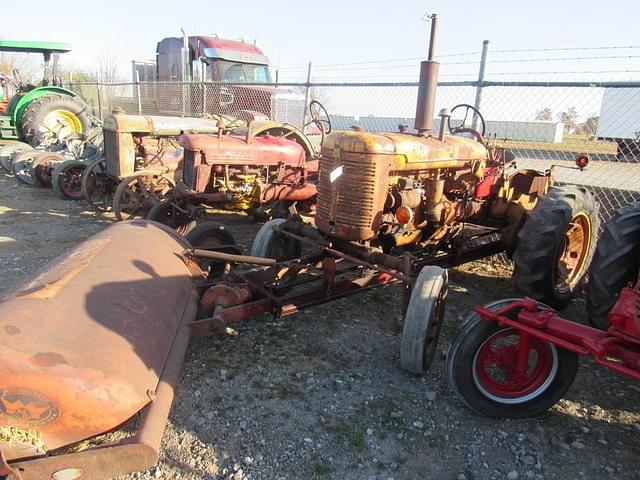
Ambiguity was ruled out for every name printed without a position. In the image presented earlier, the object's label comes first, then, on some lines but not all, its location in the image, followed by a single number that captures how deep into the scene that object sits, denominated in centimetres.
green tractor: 1113
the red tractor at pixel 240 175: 541
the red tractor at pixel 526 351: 232
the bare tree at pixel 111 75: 1790
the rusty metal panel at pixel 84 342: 194
